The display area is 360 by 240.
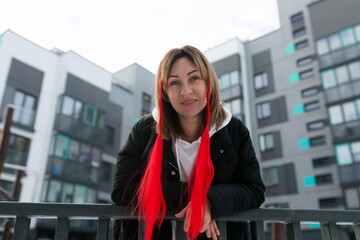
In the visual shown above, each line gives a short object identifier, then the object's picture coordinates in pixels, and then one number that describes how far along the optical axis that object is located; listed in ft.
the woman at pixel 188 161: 3.80
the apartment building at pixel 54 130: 40.81
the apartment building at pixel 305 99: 47.62
